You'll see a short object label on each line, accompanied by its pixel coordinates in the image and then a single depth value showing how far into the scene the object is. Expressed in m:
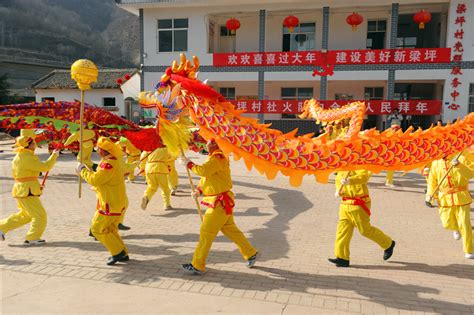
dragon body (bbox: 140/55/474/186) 4.12
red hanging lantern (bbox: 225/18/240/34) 19.20
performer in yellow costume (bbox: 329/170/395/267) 4.96
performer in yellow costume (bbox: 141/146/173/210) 7.80
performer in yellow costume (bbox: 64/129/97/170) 7.46
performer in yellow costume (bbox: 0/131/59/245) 5.73
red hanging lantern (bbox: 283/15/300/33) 18.62
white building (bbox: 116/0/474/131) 17.72
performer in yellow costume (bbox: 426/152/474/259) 5.39
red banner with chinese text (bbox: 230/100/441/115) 17.44
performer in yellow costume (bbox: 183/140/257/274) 4.70
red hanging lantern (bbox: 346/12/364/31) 17.83
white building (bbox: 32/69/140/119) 25.89
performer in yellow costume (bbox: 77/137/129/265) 4.94
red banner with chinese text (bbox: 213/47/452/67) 17.69
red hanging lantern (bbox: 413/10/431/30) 17.28
